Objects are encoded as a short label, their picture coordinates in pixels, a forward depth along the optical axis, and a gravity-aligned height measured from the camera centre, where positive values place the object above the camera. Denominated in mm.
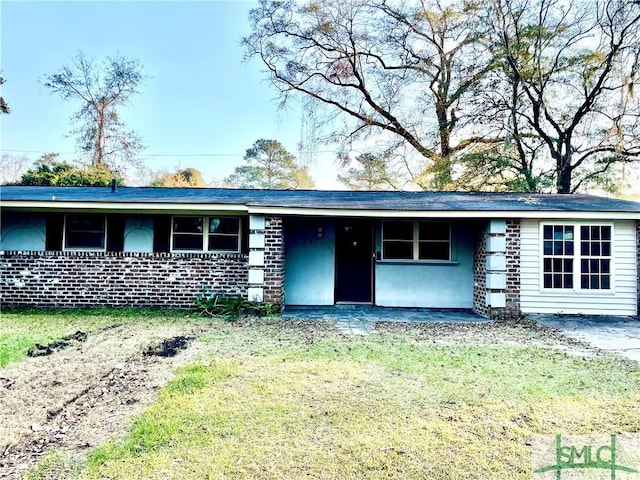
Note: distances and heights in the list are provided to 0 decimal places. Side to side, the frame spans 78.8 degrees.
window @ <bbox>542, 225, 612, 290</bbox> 8117 +58
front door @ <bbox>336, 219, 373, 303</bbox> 9633 -90
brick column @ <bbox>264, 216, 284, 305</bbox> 8258 -168
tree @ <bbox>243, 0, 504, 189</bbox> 18219 +9498
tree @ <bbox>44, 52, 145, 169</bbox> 23125 +9275
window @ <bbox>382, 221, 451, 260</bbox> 9383 +390
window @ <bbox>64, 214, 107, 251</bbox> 8781 +436
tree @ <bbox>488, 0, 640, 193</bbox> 15266 +7406
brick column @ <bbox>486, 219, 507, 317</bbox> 8094 -212
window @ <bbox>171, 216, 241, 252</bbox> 8867 +444
